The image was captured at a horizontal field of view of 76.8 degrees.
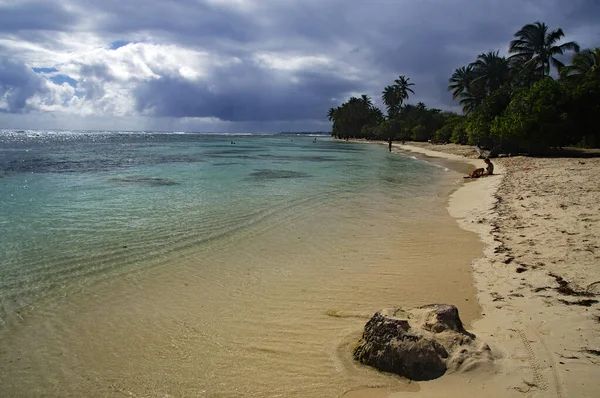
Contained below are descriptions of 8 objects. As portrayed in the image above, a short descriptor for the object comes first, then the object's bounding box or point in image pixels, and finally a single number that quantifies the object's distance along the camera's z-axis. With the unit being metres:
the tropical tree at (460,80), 69.56
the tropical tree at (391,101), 110.50
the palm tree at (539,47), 45.72
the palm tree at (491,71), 58.75
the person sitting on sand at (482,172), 24.67
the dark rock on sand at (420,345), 4.28
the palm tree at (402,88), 104.79
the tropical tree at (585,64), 39.84
